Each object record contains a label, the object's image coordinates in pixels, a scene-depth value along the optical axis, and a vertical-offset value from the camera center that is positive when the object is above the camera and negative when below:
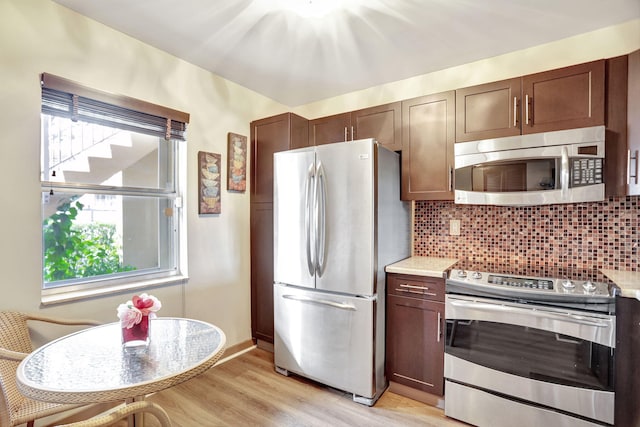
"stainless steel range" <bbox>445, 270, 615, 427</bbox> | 1.65 -0.83
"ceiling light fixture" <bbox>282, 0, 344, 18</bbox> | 1.84 +1.23
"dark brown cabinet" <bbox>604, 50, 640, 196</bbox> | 1.77 +0.50
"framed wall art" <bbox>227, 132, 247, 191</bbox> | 2.90 +0.45
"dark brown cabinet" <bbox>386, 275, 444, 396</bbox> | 2.11 -0.91
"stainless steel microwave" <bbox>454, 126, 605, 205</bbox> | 1.87 +0.27
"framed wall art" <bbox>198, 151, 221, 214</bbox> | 2.66 +0.23
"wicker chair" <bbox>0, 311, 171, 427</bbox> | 1.16 -0.76
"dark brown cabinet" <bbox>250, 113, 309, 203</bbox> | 2.88 +0.65
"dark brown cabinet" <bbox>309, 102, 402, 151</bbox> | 2.58 +0.75
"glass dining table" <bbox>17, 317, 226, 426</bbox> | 1.08 -0.64
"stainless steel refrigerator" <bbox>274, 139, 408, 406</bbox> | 2.16 -0.37
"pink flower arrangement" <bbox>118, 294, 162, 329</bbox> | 1.38 -0.46
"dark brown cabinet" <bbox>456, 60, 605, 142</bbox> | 1.91 +0.71
